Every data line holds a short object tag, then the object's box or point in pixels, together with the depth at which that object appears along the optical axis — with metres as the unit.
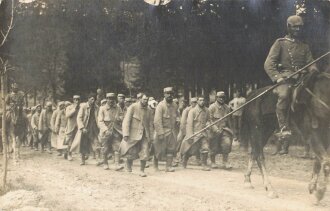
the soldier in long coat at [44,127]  15.27
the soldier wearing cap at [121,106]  12.30
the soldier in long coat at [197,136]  11.24
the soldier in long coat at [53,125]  14.76
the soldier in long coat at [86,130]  12.63
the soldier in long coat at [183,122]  11.98
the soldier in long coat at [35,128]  15.61
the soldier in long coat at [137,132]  10.59
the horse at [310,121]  6.99
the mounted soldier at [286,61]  7.46
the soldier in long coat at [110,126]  11.83
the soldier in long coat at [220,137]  11.17
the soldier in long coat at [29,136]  16.17
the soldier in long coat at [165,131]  10.88
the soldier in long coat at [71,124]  13.61
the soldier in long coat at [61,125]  14.13
